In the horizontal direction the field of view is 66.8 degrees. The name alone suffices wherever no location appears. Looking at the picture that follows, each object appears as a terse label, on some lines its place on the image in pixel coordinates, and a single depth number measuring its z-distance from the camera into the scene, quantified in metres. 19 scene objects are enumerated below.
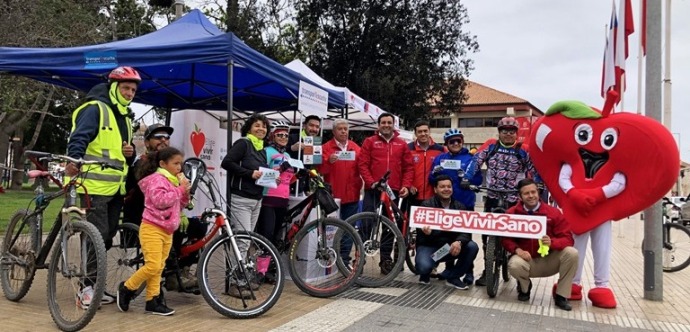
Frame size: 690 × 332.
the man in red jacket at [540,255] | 5.17
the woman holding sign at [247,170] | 5.00
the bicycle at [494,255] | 5.37
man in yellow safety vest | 4.15
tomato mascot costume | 5.03
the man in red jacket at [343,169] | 6.44
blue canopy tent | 4.98
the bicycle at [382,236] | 5.58
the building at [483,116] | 42.62
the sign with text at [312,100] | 6.01
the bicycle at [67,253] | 3.78
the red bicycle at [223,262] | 4.27
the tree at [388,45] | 20.53
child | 4.07
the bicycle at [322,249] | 5.16
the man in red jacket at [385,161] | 6.34
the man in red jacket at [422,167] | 6.52
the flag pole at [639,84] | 11.88
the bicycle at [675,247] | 7.60
